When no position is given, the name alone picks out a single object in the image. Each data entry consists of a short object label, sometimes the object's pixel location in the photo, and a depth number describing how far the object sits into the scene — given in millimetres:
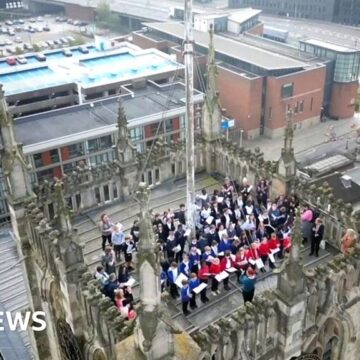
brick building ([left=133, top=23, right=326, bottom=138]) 91125
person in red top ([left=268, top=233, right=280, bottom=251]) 23058
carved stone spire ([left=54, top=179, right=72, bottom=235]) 19047
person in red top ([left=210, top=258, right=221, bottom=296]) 21344
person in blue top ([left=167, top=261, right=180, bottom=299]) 21109
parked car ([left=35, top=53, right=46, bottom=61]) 103950
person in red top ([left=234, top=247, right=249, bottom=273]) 21969
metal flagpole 20250
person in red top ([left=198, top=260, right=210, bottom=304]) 21469
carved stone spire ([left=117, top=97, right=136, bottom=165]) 26352
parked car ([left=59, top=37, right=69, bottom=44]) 155875
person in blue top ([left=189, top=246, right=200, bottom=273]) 21781
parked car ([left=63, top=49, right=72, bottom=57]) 105625
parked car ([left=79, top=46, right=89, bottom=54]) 108431
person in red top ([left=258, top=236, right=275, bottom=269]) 22797
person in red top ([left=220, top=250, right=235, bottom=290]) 21703
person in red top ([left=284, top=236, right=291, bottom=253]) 23734
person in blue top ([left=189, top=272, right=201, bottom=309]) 20406
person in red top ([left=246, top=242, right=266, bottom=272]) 22297
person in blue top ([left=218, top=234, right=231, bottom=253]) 22828
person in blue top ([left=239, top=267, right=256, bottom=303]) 20156
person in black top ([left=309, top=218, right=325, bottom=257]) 23016
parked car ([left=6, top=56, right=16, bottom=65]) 102331
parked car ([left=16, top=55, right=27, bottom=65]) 102394
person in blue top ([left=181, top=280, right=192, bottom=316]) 19938
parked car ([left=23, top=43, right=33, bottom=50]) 146825
